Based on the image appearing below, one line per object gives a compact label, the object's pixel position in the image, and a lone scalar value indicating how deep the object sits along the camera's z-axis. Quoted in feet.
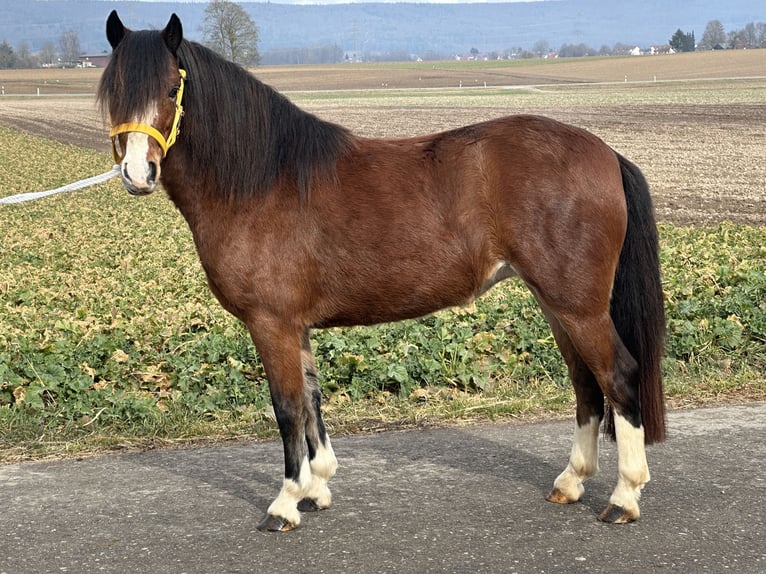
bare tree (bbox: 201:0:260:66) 257.96
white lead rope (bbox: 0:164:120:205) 16.74
